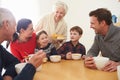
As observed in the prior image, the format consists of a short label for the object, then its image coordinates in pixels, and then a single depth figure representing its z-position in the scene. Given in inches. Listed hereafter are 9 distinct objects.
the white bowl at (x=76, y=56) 73.4
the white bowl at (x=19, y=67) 52.5
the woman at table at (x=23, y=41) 78.7
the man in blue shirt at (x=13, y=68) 45.2
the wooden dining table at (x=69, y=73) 52.9
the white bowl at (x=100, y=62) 58.1
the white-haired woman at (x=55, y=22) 101.9
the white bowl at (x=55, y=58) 69.3
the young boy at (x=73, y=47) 86.5
